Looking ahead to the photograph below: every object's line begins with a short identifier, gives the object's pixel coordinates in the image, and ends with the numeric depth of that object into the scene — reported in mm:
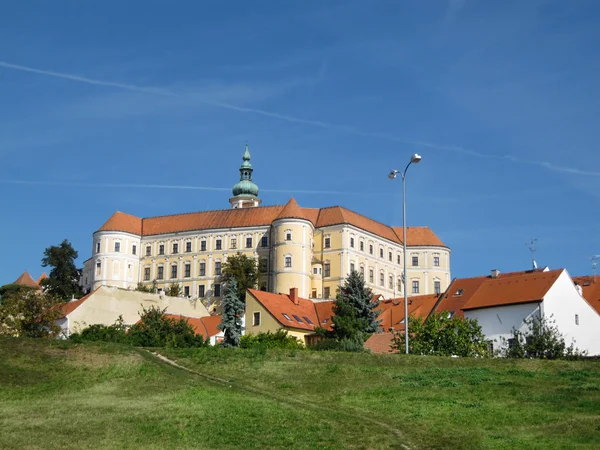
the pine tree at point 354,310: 71750
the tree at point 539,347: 50069
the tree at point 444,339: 53188
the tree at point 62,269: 133125
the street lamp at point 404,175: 42594
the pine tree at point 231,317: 78125
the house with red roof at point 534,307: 65500
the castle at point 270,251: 135875
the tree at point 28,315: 66688
